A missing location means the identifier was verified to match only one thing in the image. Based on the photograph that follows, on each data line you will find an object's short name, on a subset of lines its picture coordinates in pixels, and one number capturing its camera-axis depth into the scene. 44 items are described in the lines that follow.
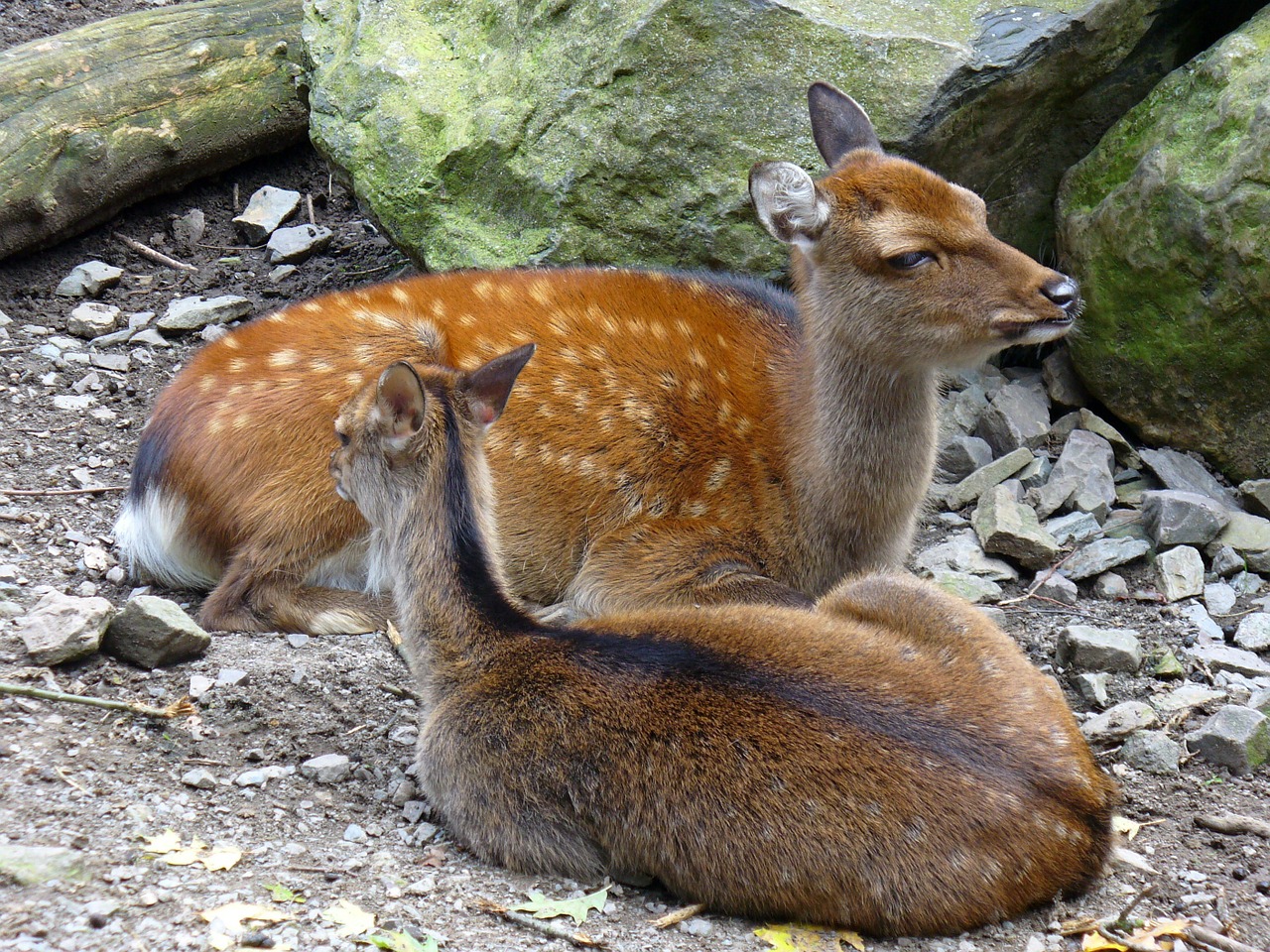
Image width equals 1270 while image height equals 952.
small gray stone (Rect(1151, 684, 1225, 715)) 9.59
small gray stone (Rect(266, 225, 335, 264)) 15.98
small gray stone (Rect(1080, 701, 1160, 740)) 9.22
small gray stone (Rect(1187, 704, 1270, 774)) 8.74
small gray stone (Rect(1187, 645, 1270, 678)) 10.08
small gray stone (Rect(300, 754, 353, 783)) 8.41
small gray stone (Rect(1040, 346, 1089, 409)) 13.43
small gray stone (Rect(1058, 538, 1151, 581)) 11.52
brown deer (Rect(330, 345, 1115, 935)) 6.93
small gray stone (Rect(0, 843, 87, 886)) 6.42
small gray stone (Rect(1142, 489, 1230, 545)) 11.61
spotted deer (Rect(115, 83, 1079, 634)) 10.17
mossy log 14.51
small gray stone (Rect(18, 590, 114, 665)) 8.82
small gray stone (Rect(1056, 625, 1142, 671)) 9.95
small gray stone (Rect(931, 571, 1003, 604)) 11.26
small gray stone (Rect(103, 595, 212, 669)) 9.13
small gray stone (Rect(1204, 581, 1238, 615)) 11.07
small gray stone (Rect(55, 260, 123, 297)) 15.26
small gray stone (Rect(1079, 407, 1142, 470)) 12.87
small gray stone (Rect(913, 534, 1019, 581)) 11.67
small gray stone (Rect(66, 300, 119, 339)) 14.75
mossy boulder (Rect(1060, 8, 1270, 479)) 11.70
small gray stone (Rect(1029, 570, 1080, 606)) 11.32
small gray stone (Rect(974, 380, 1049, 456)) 13.09
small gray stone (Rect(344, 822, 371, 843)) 7.83
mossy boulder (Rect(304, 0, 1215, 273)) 12.43
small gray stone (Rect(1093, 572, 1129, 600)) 11.39
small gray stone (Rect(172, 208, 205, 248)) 16.27
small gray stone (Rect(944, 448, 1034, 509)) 12.66
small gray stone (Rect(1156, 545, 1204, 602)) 11.21
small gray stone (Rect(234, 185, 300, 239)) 16.33
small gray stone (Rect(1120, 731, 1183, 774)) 8.86
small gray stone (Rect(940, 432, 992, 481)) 13.04
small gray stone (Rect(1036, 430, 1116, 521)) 12.31
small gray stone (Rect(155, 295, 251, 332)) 14.81
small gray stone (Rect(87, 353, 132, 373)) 14.22
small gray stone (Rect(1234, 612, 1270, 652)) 10.54
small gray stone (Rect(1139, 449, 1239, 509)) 12.33
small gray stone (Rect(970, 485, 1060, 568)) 11.61
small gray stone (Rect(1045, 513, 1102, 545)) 12.02
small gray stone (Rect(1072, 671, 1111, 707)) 9.66
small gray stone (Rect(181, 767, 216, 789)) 8.00
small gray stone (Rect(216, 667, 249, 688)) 9.21
